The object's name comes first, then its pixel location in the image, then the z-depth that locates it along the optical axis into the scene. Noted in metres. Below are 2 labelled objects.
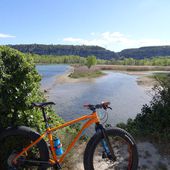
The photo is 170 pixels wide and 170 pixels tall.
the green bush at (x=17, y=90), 3.08
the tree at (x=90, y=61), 59.81
